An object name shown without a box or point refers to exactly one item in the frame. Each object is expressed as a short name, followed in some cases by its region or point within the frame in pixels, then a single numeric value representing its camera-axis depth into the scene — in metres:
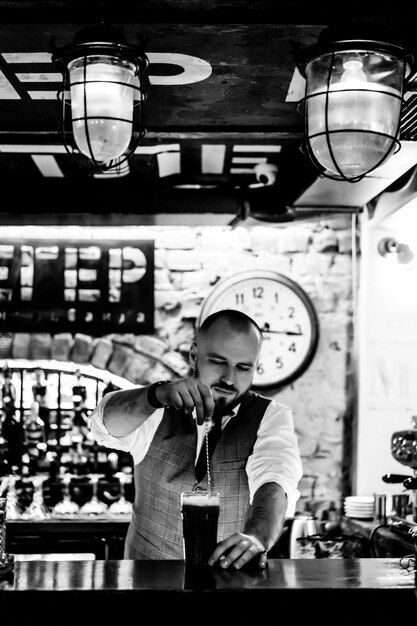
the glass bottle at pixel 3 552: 2.69
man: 3.26
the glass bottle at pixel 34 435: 5.87
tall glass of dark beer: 2.68
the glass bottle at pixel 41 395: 5.90
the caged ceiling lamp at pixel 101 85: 2.70
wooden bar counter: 2.48
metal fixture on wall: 5.64
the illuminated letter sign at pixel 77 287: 5.91
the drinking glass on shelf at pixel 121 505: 5.72
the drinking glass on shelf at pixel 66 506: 5.68
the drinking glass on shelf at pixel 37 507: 5.57
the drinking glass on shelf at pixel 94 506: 5.72
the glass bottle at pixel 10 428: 5.87
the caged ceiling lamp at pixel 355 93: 2.65
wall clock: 5.87
